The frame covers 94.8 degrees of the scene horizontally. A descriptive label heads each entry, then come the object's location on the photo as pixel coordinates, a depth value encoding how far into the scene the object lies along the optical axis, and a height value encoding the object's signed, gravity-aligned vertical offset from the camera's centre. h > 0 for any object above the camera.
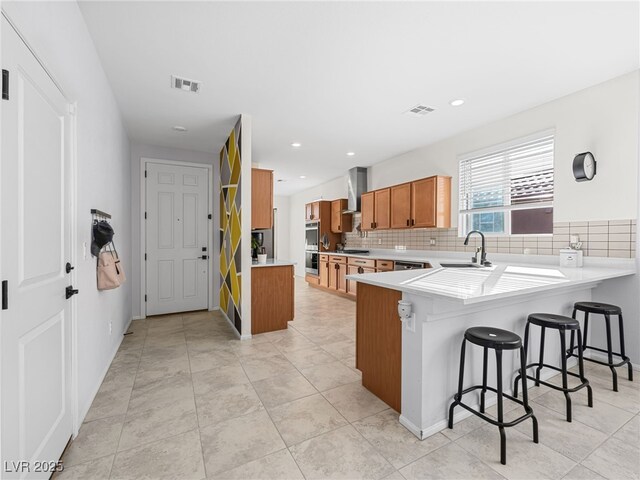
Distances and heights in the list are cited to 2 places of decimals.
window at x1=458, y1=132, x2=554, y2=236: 3.43 +0.64
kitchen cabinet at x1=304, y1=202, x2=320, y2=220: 7.26 +0.65
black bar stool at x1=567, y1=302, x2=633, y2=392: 2.42 -0.71
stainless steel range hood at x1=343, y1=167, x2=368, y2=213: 6.23 +1.10
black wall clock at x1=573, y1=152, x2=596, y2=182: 2.88 +0.71
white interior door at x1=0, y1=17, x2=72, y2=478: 1.13 -0.14
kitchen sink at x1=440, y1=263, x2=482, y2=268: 3.23 -0.32
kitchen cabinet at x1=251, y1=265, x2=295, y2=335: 3.79 -0.82
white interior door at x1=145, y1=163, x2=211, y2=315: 4.58 -0.04
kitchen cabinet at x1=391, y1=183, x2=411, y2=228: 4.83 +0.53
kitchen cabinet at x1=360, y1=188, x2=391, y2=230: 5.30 +0.52
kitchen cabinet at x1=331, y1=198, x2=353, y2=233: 6.81 +0.43
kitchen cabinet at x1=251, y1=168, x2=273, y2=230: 4.10 +0.53
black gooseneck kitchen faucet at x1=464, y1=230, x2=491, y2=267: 3.02 -0.26
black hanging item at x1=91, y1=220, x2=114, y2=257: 2.22 -0.01
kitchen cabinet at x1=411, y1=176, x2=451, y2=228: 4.38 +0.53
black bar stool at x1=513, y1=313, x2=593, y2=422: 1.97 -0.74
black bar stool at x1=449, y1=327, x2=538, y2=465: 1.63 -0.76
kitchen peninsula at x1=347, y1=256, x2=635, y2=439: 1.78 -0.60
